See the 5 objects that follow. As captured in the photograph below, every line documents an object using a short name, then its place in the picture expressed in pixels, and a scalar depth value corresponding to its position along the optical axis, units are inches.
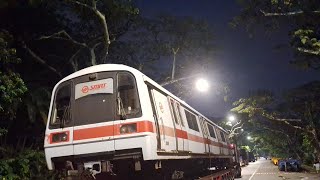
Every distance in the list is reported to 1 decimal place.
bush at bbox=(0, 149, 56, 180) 324.9
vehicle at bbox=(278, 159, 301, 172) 930.5
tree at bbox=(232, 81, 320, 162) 825.5
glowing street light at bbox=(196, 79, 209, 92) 493.7
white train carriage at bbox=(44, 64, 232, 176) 186.8
